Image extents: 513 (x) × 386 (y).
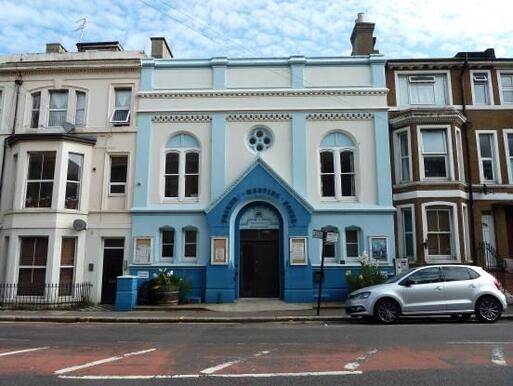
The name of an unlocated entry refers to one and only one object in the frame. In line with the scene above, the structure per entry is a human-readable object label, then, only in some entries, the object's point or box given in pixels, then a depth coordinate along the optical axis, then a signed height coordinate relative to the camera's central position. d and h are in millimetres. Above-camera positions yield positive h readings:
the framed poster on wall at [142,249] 19344 +1123
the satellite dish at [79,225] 19203 +2082
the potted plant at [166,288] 17938 -408
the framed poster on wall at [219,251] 18750 +1011
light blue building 19078 +4270
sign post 15844 +1347
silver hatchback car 13383 -615
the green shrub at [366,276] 17688 +32
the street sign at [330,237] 15906 +1309
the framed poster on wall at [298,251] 18719 +1007
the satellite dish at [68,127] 20344 +6303
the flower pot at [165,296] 17922 -703
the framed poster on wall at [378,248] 19109 +1140
